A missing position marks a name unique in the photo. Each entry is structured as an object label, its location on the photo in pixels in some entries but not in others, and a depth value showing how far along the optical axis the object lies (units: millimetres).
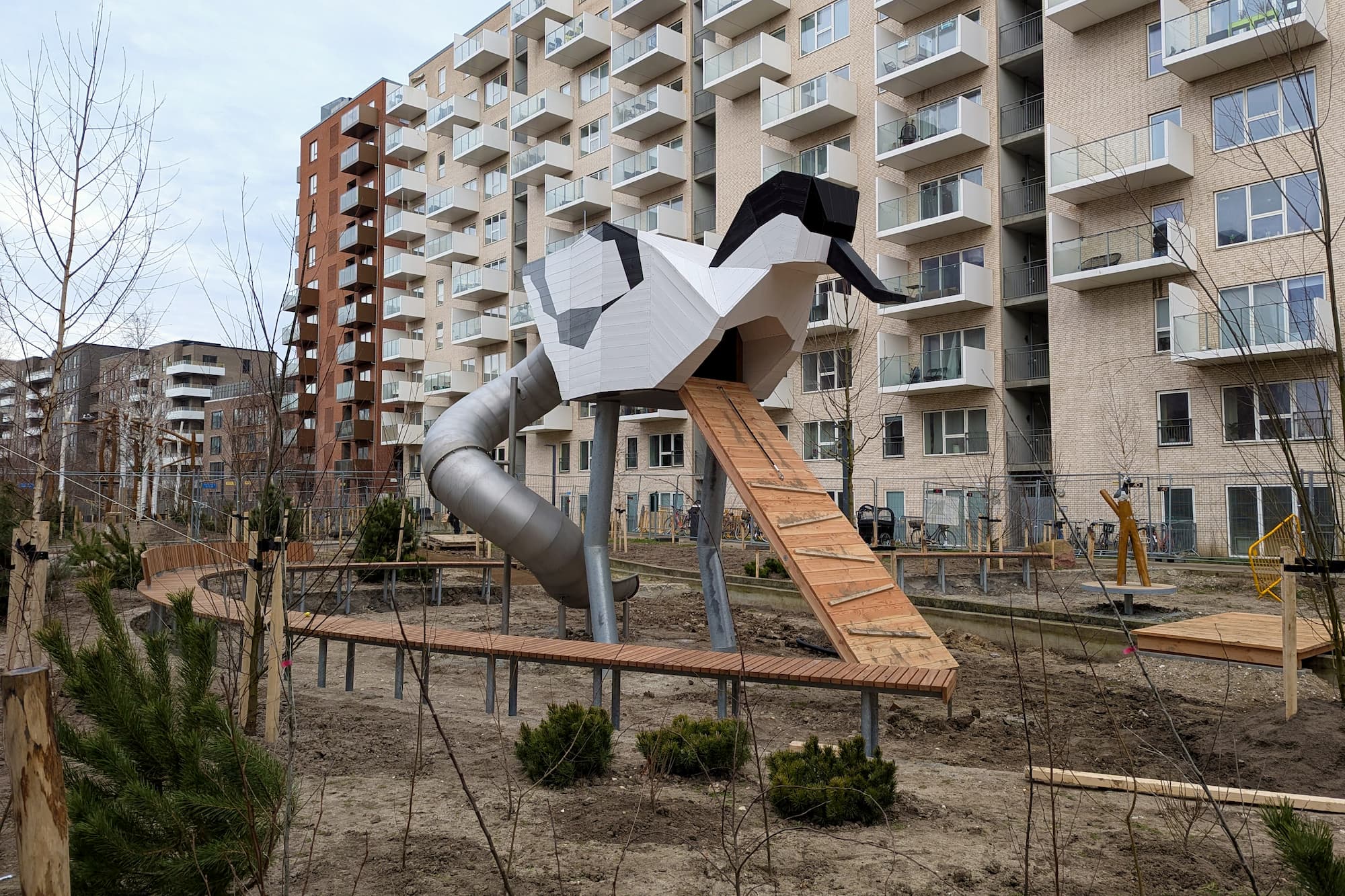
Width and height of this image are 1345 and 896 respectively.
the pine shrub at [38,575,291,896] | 2742
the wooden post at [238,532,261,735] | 5855
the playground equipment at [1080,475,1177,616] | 12422
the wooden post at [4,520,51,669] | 6801
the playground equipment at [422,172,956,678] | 8344
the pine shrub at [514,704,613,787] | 5801
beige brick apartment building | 22812
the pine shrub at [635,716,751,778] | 5832
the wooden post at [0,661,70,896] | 2064
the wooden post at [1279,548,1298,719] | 6707
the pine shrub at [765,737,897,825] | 5109
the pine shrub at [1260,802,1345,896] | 1924
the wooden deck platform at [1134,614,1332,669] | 8305
